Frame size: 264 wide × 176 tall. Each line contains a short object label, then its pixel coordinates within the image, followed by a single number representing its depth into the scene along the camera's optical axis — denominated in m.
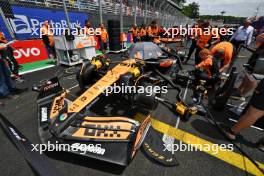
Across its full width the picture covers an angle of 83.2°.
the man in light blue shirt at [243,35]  6.15
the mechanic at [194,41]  6.21
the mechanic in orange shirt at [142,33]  11.54
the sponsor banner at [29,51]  6.38
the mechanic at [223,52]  4.04
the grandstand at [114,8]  8.55
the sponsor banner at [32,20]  6.74
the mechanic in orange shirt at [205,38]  5.79
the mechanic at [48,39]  6.43
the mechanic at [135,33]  11.63
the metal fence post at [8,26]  5.95
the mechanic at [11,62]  4.77
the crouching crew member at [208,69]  3.84
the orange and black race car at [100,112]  1.84
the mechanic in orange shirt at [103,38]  9.18
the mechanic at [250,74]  3.19
